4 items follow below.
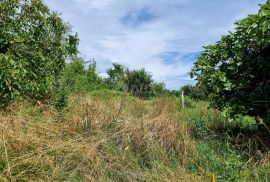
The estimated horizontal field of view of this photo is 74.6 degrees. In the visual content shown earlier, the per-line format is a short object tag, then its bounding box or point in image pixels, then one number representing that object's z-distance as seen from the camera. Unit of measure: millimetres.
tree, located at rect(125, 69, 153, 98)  19124
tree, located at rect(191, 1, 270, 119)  2758
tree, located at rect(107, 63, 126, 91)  20578
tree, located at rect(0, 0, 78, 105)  3550
